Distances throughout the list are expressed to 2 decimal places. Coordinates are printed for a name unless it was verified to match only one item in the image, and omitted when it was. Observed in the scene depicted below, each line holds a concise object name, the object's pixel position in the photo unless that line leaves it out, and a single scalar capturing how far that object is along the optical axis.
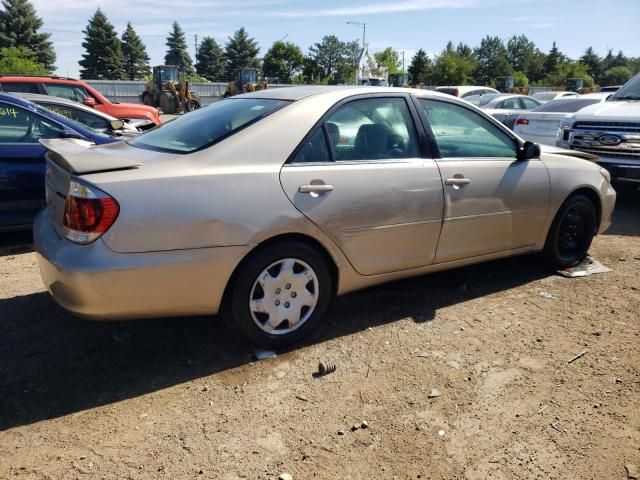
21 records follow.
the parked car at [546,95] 24.83
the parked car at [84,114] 7.25
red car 11.70
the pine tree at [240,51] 86.19
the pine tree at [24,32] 55.66
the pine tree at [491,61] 89.25
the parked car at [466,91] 19.92
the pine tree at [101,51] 67.38
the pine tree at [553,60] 90.56
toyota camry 2.77
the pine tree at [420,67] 70.64
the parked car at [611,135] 6.96
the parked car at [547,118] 10.41
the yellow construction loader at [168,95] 28.64
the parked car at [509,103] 15.38
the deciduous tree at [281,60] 90.75
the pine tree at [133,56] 76.38
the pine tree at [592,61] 96.59
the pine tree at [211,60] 86.19
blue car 5.20
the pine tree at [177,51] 89.62
